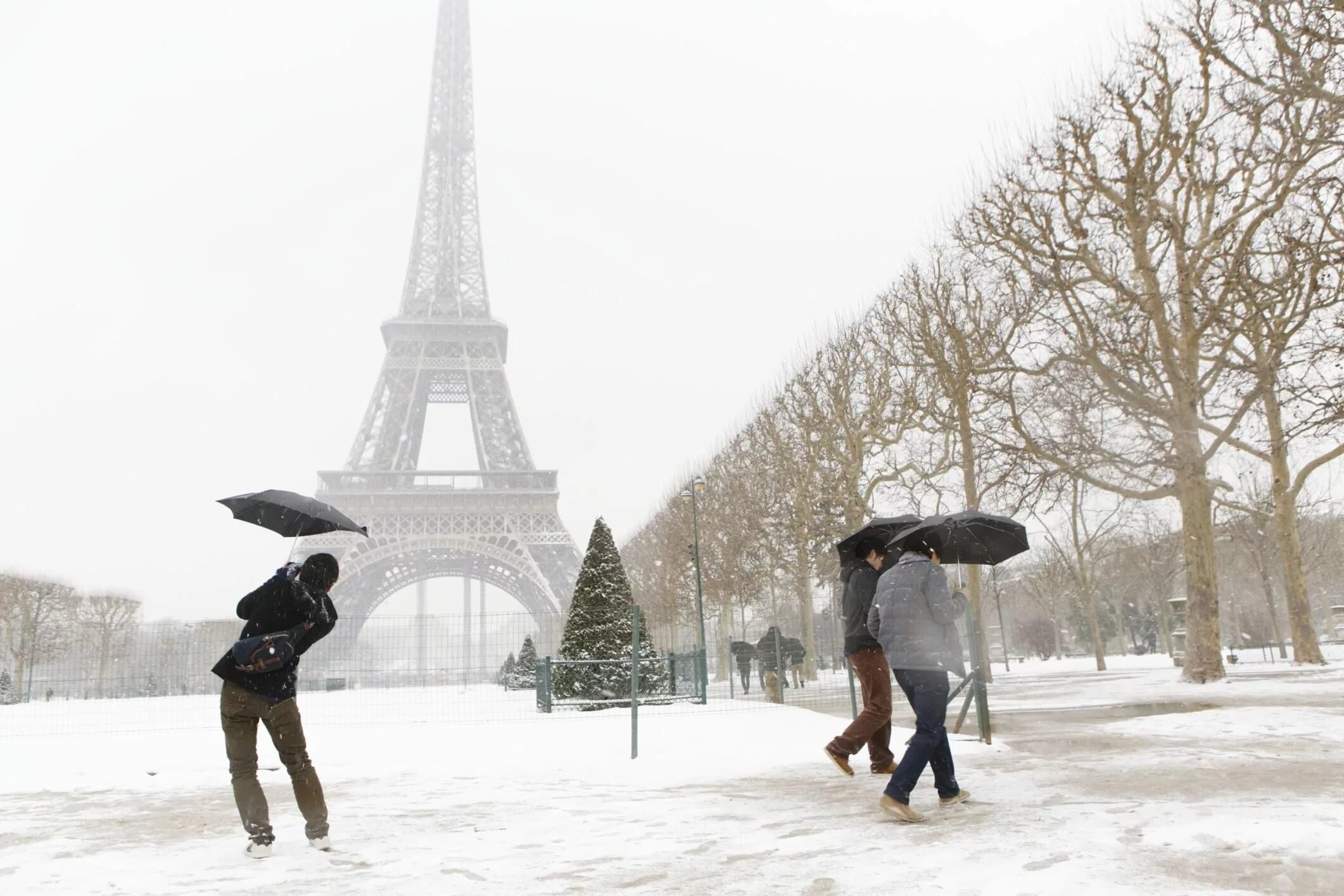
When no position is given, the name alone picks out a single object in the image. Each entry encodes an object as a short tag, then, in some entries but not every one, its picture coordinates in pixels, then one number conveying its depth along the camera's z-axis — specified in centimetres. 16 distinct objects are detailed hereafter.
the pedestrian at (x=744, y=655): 2053
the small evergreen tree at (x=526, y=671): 2755
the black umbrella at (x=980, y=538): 645
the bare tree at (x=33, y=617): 3625
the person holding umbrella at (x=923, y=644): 523
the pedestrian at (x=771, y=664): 1462
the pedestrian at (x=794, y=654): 2009
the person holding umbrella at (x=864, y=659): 632
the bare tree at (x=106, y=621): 3581
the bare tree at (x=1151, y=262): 1468
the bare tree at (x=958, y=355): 1819
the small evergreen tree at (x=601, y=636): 1752
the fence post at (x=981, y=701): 785
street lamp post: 1725
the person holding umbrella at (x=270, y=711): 493
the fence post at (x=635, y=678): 791
